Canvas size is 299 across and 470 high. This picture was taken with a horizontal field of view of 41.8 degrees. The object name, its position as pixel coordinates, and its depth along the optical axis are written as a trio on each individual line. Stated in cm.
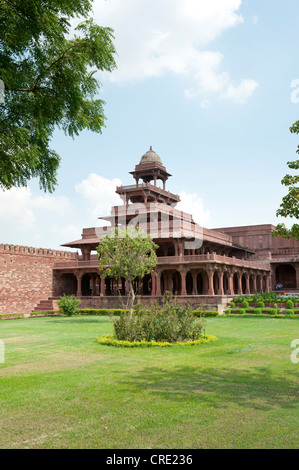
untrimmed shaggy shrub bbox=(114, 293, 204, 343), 1240
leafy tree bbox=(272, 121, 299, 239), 755
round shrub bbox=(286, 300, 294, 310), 2523
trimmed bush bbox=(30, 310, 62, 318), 3080
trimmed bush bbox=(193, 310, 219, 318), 2583
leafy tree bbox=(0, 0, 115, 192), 553
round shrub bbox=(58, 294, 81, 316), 2819
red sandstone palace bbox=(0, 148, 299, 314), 3159
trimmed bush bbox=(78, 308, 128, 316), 2995
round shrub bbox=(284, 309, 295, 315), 2311
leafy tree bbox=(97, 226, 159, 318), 2148
